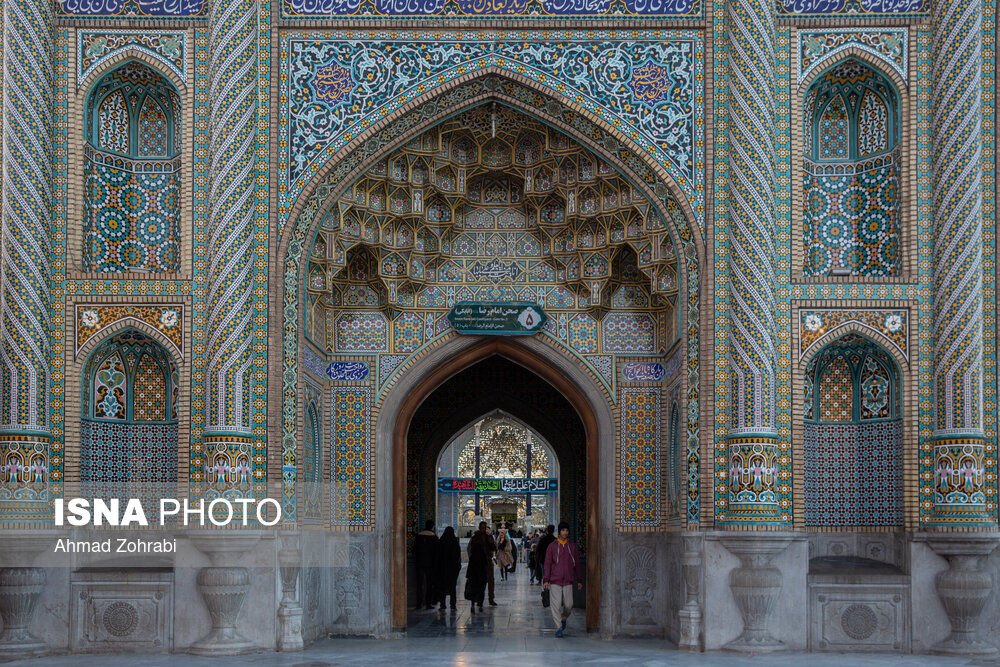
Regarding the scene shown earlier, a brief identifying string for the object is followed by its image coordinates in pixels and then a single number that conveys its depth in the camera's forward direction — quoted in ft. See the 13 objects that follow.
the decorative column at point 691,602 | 36.52
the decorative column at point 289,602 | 36.47
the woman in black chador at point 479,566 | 55.16
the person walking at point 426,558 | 53.67
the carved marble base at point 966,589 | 35.50
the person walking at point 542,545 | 56.08
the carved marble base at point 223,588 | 35.60
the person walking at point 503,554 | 78.74
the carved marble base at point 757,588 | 35.53
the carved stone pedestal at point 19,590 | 35.38
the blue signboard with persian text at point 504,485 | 116.98
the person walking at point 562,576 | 42.70
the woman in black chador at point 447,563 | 54.44
